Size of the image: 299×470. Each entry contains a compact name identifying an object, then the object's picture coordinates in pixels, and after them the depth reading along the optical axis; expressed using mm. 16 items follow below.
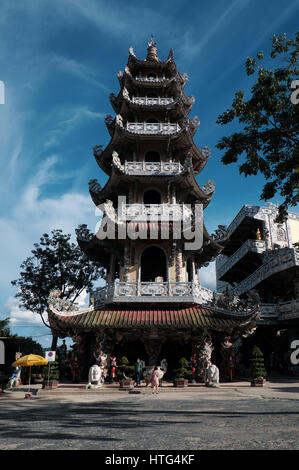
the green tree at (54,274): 30797
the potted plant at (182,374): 16359
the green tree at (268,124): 10258
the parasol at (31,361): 17562
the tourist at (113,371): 18250
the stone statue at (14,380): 22062
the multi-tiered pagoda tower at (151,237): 18766
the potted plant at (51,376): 16492
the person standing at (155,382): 14816
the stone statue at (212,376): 16391
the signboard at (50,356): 16220
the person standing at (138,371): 17256
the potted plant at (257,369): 16812
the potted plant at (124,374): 16328
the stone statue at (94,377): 16422
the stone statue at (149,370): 16850
